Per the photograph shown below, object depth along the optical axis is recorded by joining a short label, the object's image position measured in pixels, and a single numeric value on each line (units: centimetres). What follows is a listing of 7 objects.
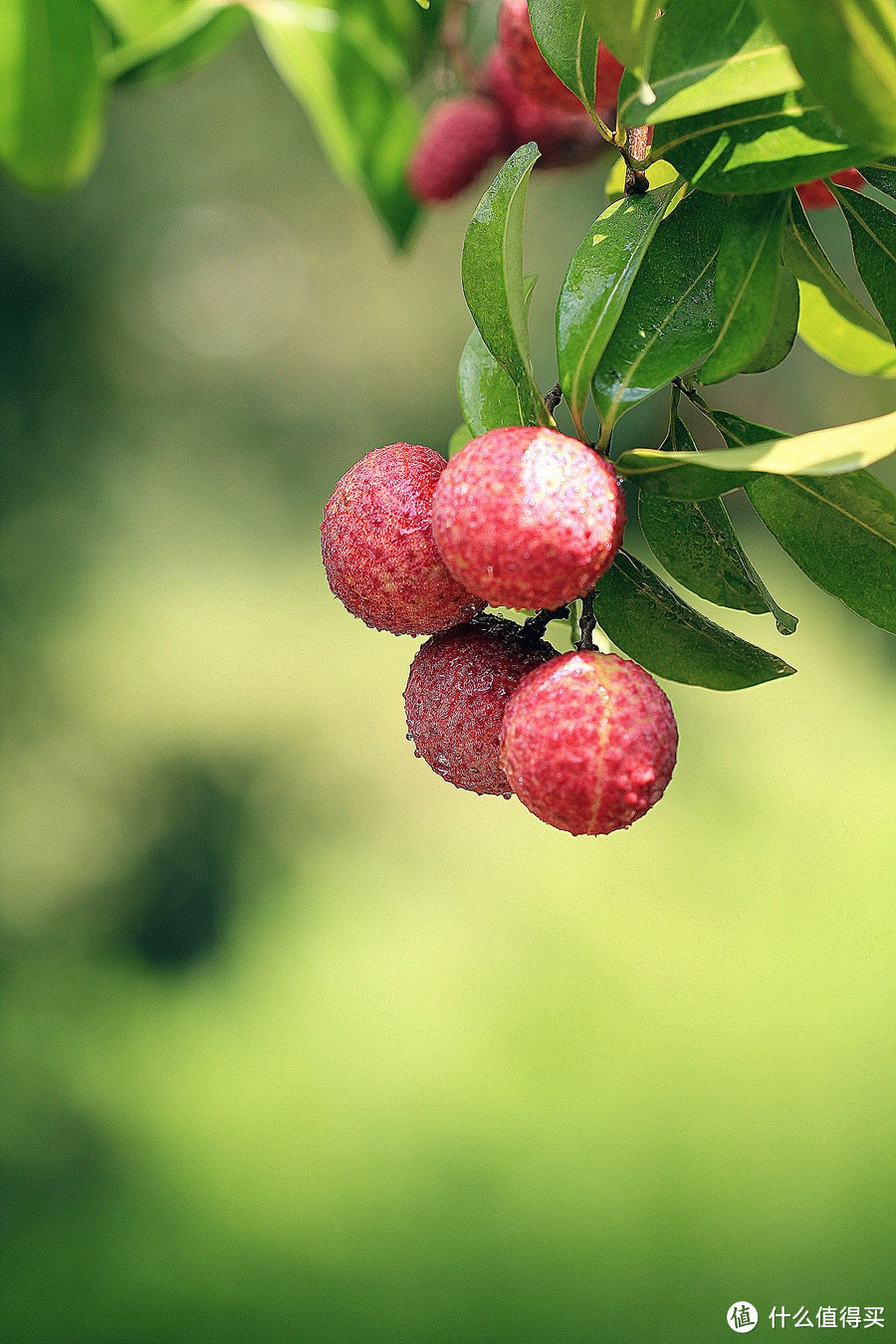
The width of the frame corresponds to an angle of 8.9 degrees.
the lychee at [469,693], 97
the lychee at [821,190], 106
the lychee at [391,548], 96
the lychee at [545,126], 127
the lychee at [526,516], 93
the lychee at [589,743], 94
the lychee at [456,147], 135
